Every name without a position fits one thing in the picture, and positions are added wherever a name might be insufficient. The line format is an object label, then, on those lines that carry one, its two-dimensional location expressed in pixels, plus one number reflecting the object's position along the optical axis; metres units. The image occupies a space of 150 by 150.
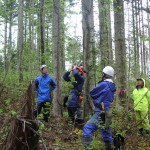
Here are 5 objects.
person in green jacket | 9.12
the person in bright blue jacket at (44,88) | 9.17
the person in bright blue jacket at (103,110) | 6.27
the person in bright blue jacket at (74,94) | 8.84
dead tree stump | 4.96
